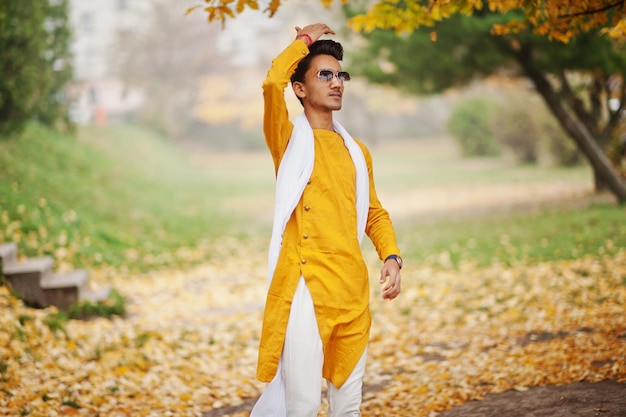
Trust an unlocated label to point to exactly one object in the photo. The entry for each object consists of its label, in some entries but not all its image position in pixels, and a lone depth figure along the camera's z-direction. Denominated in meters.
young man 3.22
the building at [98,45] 49.66
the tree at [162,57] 36.59
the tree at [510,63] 11.93
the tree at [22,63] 10.95
